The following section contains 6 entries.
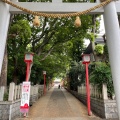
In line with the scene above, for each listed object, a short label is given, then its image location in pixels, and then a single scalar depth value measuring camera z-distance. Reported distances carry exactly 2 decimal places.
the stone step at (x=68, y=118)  6.21
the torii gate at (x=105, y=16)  4.17
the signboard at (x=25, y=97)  5.94
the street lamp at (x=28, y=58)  7.38
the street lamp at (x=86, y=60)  7.49
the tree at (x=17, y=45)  8.41
